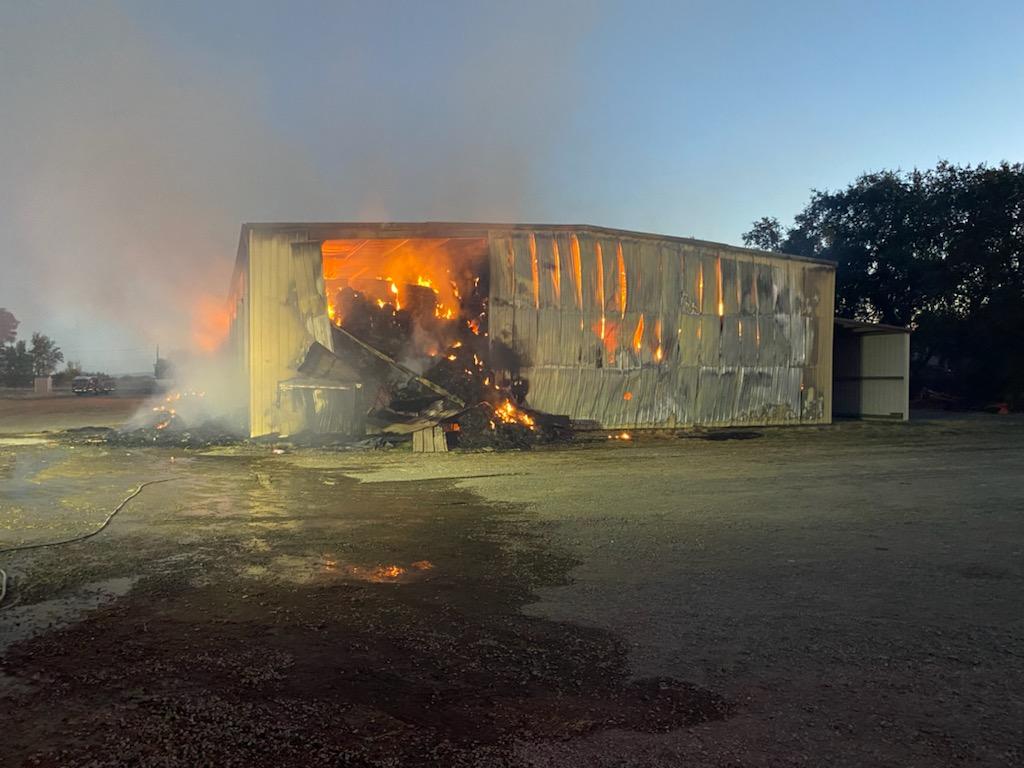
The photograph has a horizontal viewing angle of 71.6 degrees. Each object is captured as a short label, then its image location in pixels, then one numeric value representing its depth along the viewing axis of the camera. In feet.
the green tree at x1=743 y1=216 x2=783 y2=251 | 135.95
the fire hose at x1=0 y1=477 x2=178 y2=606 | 16.93
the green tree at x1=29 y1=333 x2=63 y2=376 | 250.57
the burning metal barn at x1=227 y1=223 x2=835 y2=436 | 55.31
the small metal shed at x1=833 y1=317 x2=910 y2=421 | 79.30
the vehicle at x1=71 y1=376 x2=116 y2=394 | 161.27
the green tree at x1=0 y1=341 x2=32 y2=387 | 232.94
